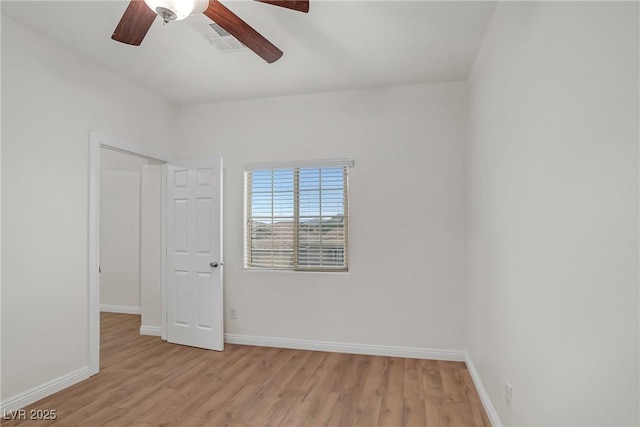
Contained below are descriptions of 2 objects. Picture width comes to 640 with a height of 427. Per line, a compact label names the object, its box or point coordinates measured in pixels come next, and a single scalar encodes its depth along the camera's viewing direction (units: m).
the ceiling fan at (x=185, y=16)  1.62
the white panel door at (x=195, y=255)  3.78
